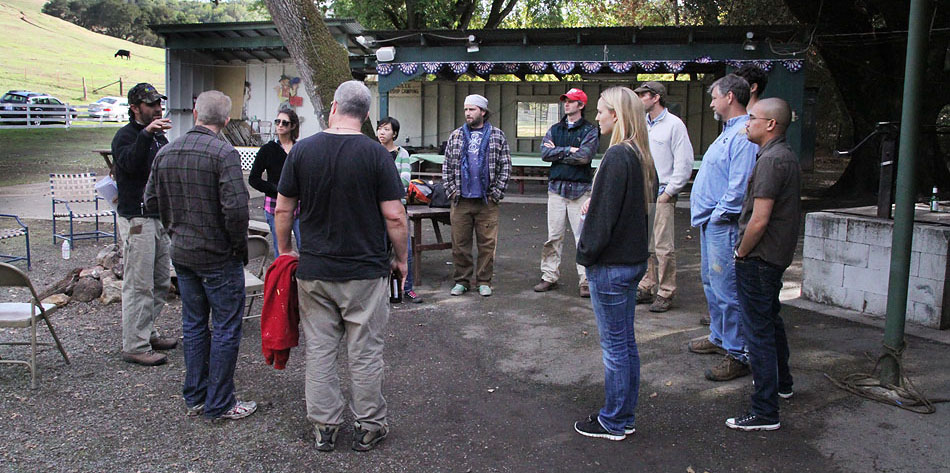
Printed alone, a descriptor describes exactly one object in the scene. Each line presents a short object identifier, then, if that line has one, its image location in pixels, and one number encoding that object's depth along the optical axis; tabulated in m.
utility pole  4.40
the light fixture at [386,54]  16.16
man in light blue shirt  4.71
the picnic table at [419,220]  7.43
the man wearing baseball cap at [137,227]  5.05
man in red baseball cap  6.88
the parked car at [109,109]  36.88
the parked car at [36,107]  31.02
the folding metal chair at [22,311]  4.66
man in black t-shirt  3.69
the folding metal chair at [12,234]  8.33
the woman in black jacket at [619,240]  3.70
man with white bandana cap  6.88
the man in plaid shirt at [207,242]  4.15
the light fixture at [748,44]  14.31
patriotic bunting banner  14.19
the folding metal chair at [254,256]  5.85
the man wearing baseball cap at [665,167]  6.30
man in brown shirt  3.94
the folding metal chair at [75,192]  10.19
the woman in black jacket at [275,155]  6.23
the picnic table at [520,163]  17.41
